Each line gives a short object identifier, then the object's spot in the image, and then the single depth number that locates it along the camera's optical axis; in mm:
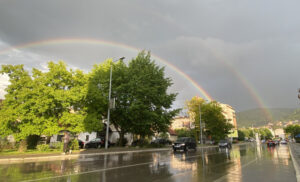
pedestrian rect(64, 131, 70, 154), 18984
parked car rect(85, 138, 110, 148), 28656
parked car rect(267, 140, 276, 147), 43894
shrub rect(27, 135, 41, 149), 22931
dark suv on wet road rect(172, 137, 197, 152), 23859
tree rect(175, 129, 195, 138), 60878
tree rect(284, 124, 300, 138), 88612
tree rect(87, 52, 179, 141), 26828
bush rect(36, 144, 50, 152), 20359
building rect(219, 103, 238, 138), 106712
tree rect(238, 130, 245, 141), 111981
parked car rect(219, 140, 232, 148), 35594
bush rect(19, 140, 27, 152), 20511
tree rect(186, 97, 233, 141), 47000
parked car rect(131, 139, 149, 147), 35450
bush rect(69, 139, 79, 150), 22150
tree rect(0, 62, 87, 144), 19672
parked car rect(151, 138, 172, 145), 43938
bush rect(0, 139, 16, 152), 22208
